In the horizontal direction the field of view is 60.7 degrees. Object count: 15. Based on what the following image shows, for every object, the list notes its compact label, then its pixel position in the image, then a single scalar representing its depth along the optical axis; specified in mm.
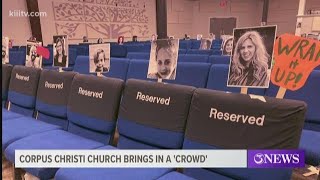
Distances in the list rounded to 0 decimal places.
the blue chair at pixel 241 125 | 1288
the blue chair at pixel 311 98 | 2108
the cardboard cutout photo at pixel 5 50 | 3486
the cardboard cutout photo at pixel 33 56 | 3066
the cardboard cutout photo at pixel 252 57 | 1464
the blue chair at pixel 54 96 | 2307
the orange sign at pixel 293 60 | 1392
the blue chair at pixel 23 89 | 2613
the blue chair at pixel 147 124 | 1462
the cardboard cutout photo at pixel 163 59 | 1945
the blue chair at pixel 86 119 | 1819
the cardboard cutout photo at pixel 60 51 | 2742
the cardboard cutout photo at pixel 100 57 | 2396
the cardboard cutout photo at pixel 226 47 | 4600
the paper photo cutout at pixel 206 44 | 6676
